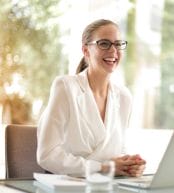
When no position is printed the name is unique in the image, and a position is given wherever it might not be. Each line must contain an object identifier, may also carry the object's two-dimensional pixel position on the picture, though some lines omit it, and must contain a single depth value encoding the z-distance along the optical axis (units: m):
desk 1.46
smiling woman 1.86
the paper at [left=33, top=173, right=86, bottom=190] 1.43
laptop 1.41
